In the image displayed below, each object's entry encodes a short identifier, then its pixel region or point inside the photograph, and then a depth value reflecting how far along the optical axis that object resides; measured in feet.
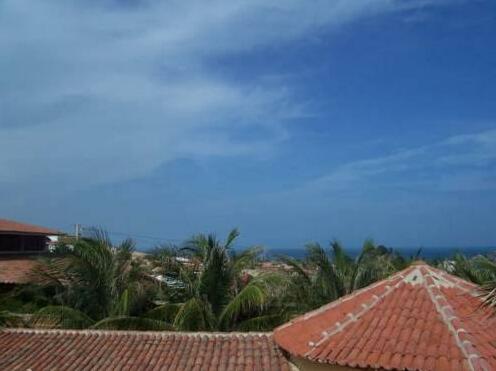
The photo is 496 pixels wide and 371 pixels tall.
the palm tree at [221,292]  53.42
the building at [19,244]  85.91
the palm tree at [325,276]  57.35
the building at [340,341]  31.50
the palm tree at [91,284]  55.36
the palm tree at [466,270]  60.12
